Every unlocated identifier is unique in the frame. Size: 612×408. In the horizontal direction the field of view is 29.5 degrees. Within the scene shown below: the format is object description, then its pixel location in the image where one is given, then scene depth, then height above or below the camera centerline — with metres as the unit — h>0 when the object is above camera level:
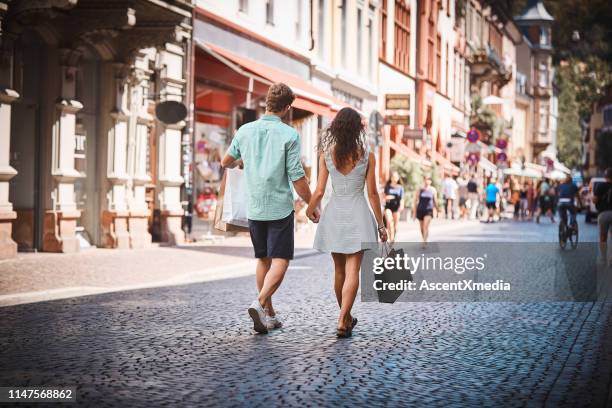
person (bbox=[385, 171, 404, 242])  24.45 -0.06
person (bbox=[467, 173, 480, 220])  43.75 +0.05
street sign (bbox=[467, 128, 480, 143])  43.19 +2.24
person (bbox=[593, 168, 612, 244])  18.42 -0.11
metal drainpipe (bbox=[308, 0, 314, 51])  33.78 +4.93
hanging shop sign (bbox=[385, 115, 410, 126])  38.78 +2.53
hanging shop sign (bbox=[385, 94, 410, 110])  38.59 +3.11
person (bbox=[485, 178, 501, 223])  40.75 +0.02
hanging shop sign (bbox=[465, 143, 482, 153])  43.47 +1.82
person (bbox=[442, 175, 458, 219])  45.25 +0.11
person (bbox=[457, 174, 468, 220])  44.97 +0.03
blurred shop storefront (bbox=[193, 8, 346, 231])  25.19 +2.31
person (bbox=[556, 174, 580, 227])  23.94 -0.03
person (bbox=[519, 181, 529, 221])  46.53 -0.20
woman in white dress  9.26 -0.06
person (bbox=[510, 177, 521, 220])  46.18 -0.16
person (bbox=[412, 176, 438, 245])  23.58 -0.23
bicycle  23.66 -0.66
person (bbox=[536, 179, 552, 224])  43.75 -0.11
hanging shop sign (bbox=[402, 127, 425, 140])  41.84 +2.23
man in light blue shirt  9.35 +0.09
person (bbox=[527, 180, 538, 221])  47.66 -0.11
